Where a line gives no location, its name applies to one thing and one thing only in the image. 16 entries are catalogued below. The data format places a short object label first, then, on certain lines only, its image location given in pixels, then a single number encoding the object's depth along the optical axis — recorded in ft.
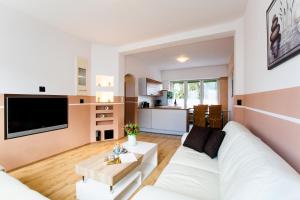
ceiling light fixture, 16.87
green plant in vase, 8.66
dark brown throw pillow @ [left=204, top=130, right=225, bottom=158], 6.73
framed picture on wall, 3.27
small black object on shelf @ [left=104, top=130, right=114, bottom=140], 14.17
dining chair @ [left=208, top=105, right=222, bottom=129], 16.31
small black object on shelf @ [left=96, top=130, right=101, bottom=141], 13.80
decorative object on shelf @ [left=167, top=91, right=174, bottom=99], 24.87
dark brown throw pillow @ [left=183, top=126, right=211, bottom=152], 7.47
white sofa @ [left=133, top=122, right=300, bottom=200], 2.31
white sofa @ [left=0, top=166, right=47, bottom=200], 3.55
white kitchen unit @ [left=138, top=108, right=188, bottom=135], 16.01
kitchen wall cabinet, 19.39
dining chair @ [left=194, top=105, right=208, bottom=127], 16.58
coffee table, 5.42
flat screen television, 8.45
